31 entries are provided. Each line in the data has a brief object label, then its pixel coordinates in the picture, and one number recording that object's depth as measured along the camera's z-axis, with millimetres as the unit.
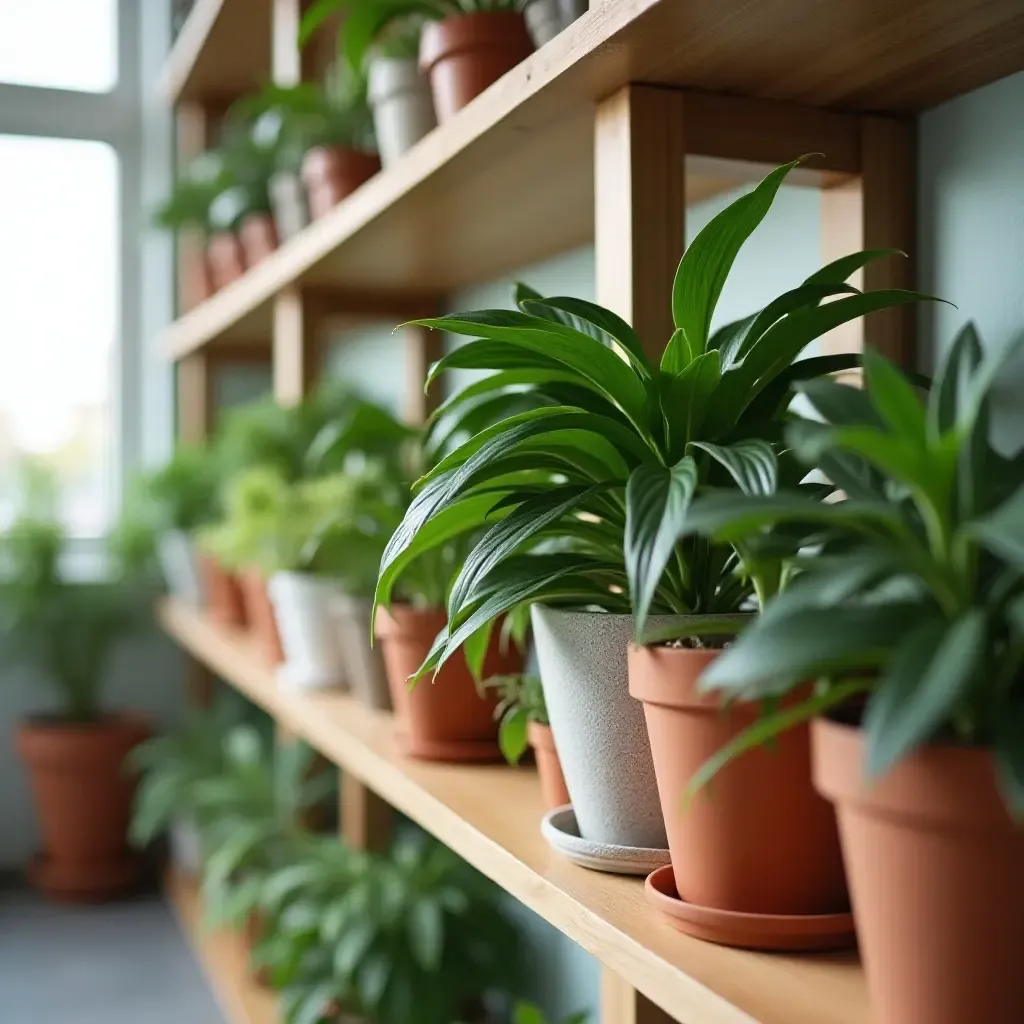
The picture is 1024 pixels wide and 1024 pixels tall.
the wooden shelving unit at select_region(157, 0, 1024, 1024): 748
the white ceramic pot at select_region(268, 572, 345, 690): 1656
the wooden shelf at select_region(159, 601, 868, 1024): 650
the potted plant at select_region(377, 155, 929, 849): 750
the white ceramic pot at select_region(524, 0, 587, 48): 1217
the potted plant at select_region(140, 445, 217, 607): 2754
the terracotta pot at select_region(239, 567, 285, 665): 1949
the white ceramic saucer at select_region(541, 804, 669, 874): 835
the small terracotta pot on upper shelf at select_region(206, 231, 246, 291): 2650
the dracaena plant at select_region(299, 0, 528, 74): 1343
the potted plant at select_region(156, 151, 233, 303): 2648
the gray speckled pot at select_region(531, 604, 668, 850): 832
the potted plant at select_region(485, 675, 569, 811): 1019
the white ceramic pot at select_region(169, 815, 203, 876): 3096
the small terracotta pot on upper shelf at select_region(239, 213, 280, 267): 2457
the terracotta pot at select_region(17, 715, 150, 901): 3191
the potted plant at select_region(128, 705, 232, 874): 2713
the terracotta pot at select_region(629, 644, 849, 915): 688
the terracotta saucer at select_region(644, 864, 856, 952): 701
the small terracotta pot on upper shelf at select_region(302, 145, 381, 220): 1929
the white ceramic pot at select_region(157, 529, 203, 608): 2701
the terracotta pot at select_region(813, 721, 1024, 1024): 513
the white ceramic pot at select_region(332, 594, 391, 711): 1481
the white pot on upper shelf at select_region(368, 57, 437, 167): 1528
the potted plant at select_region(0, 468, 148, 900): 3207
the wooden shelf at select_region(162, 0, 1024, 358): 857
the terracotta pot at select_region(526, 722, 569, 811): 1014
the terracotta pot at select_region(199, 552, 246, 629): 2428
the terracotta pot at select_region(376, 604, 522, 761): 1249
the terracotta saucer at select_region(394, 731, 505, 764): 1257
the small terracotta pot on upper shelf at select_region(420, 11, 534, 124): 1303
